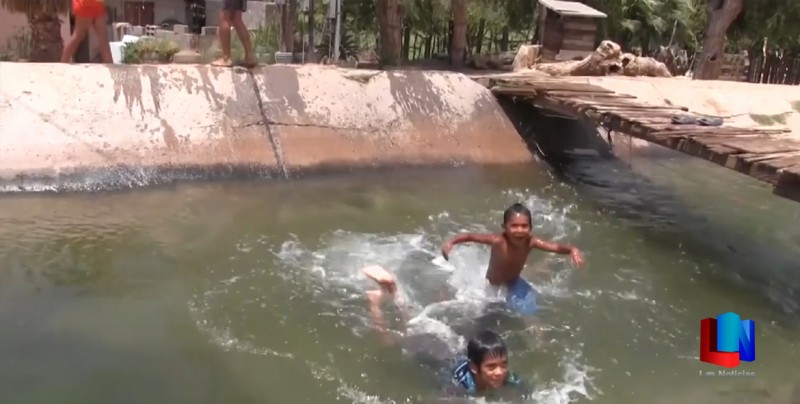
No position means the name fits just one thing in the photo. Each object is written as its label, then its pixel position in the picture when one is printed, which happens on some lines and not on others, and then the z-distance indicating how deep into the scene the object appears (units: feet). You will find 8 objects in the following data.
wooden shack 43.75
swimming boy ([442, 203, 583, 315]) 16.51
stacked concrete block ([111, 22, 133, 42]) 56.21
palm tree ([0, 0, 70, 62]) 33.09
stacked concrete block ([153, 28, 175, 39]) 51.75
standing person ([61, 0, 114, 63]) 28.58
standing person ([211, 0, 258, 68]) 28.19
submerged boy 12.77
